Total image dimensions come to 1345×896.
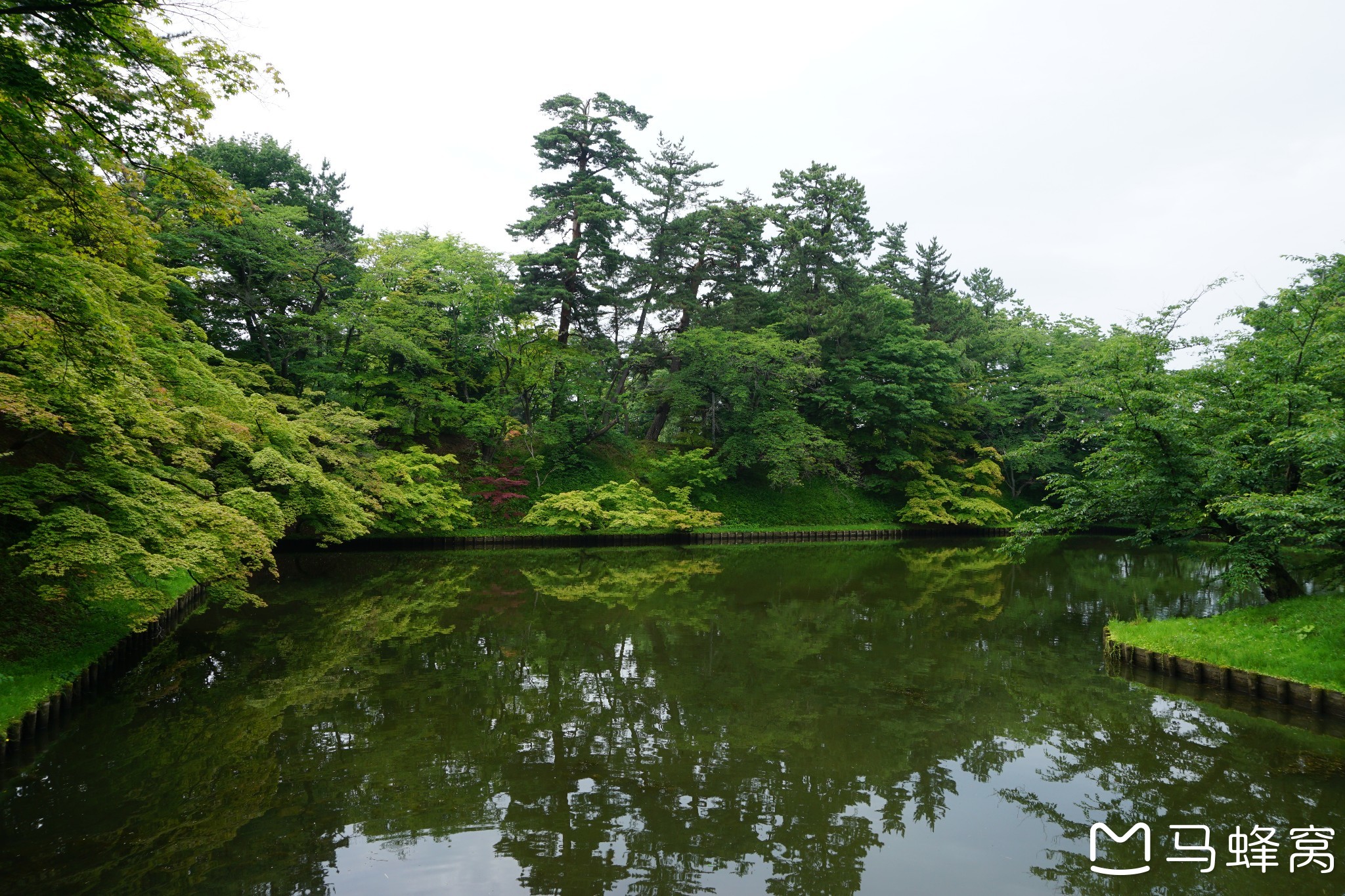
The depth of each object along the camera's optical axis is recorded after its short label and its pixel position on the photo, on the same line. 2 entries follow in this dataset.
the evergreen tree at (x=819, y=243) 27.20
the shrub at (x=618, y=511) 20.41
